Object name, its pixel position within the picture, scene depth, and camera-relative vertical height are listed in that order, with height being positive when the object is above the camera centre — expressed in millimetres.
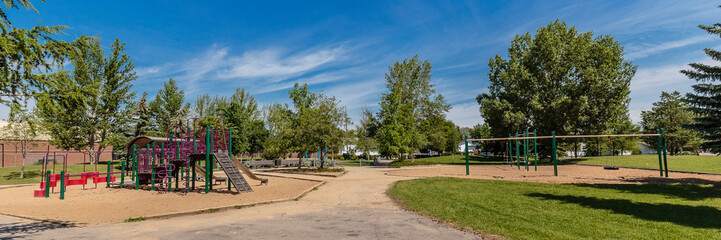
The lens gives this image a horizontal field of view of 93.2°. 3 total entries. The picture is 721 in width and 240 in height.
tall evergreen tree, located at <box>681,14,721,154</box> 13016 +1569
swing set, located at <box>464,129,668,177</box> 19361 -686
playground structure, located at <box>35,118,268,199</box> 15469 -1088
